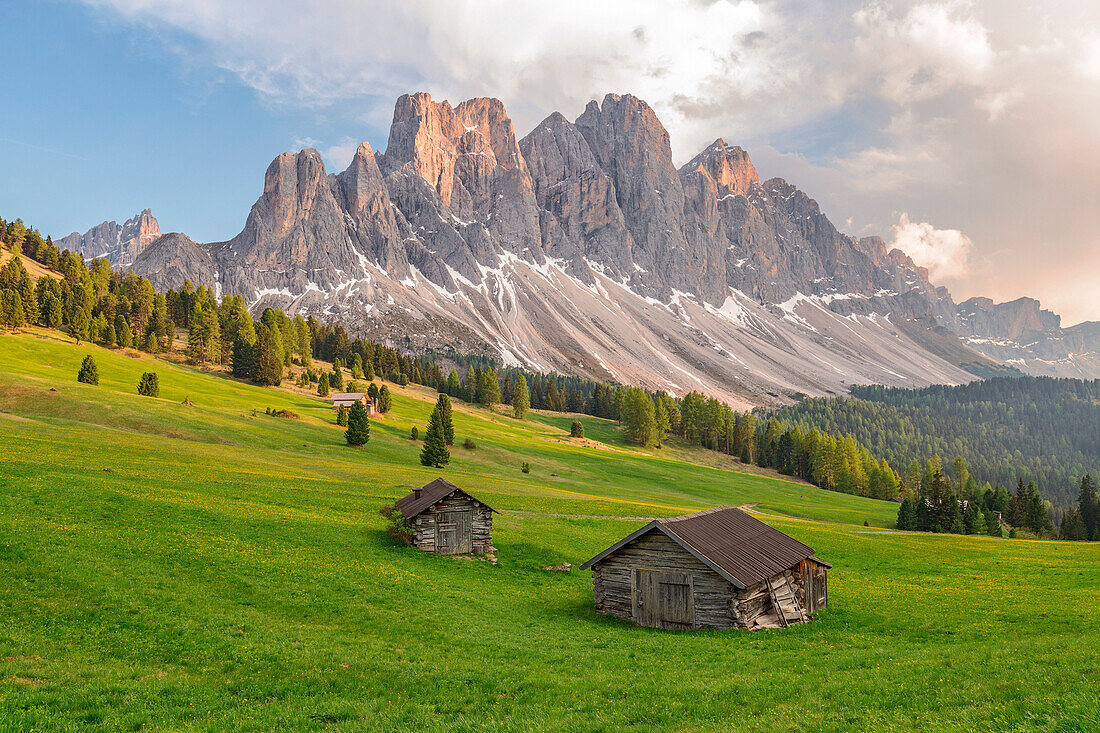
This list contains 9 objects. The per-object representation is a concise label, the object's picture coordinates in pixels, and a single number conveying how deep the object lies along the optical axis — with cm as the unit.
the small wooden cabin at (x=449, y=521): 3838
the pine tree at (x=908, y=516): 8444
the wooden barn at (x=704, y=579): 2659
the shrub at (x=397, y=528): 3856
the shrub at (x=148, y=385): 8224
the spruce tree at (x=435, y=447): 7481
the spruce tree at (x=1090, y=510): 10106
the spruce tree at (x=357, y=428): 7962
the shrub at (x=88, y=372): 8050
